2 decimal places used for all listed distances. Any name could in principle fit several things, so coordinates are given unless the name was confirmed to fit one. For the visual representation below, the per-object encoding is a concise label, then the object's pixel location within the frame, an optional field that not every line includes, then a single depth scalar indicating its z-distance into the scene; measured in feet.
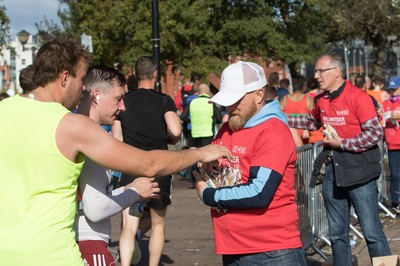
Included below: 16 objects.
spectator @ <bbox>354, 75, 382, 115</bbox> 48.89
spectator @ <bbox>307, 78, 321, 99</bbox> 49.15
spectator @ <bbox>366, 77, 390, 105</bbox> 54.82
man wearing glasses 23.27
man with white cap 14.99
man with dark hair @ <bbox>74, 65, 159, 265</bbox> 14.03
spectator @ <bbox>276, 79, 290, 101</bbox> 48.71
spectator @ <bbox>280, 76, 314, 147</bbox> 40.70
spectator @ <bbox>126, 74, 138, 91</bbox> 32.09
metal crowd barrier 28.35
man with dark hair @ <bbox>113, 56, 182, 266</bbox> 26.04
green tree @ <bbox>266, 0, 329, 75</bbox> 127.54
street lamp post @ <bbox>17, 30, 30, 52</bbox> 106.83
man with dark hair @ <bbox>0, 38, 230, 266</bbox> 11.93
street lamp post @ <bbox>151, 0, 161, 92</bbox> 44.62
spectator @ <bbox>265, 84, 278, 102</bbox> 27.81
